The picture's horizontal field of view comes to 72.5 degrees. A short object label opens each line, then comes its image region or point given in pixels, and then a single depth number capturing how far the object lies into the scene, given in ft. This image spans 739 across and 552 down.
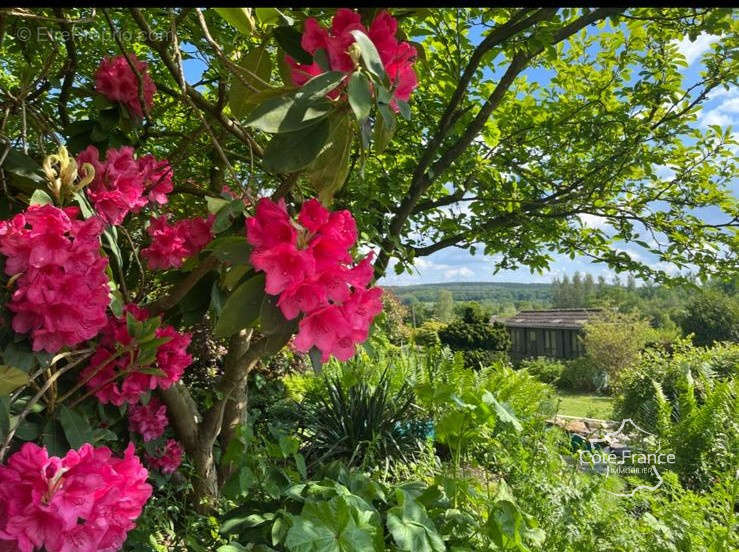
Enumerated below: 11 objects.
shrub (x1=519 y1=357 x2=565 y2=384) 46.36
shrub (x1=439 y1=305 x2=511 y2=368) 47.83
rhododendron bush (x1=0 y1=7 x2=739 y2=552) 2.06
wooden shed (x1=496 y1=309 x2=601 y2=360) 81.66
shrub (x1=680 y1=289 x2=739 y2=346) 84.89
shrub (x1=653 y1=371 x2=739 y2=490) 9.57
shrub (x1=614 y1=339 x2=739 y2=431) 19.76
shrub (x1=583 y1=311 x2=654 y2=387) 46.16
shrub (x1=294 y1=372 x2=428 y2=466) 12.42
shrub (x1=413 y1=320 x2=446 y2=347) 48.53
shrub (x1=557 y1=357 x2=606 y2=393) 48.01
